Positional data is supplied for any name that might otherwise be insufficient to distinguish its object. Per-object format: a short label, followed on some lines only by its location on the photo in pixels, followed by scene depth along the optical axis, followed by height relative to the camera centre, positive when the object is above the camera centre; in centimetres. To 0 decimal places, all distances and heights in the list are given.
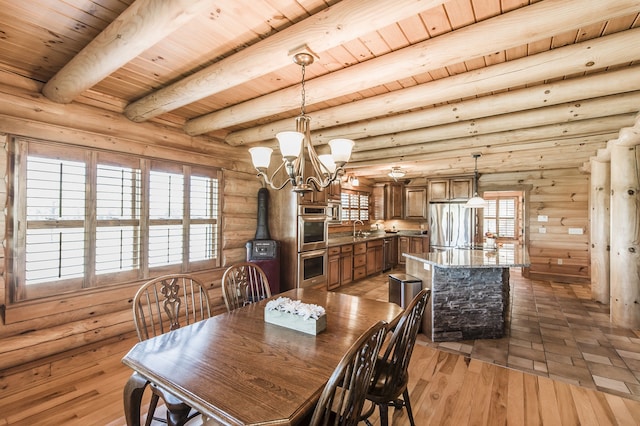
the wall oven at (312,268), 460 -84
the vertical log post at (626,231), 367 -17
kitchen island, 336 -97
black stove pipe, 457 -4
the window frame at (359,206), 682 +23
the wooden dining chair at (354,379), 100 -59
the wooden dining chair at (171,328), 143 -72
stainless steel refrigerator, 679 -20
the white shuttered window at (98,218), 267 -4
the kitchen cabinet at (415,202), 753 +36
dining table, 106 -66
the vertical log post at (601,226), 470 -13
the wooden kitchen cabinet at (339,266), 537 -94
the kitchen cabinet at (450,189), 689 +66
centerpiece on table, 167 -58
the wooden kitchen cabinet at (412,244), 746 -71
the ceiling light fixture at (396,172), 602 +90
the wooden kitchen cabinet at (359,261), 614 -94
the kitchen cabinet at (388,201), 790 +40
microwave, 589 +6
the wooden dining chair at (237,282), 228 -54
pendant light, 499 +25
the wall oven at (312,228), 457 -20
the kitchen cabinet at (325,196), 471 +33
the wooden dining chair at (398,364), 155 -82
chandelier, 185 +41
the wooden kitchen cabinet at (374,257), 670 -94
